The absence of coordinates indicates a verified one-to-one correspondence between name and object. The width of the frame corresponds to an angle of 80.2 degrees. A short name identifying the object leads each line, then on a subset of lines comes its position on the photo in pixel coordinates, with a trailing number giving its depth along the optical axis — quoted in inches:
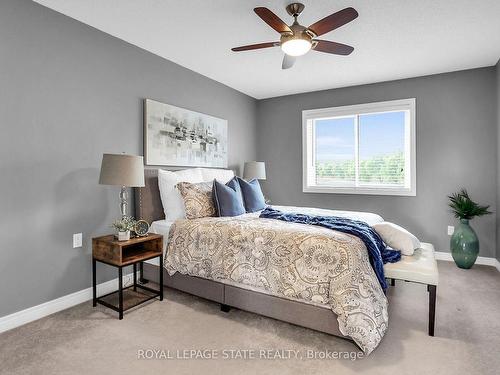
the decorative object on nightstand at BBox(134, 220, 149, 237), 109.9
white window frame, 172.9
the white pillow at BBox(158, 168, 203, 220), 129.3
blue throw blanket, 87.4
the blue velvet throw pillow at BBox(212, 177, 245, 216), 127.0
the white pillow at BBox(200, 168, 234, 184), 155.3
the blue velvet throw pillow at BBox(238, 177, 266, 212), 146.6
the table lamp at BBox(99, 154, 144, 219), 100.1
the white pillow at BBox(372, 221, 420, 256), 97.3
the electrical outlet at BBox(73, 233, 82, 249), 108.7
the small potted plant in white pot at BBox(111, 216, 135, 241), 103.6
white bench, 84.9
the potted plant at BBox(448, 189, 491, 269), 147.3
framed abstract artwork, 136.2
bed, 77.9
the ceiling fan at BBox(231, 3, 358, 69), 85.1
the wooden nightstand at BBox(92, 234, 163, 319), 98.9
